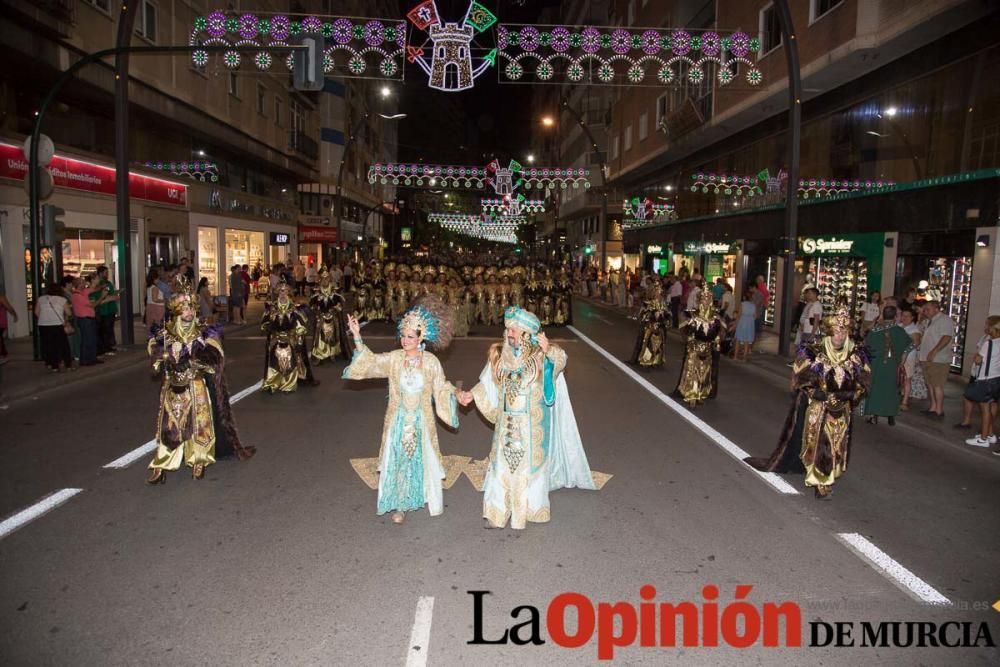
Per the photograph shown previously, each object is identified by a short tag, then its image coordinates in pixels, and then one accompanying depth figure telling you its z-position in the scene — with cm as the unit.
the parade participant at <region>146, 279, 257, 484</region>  658
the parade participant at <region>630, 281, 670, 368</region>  1340
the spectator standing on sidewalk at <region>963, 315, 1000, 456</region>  821
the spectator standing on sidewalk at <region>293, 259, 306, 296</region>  2278
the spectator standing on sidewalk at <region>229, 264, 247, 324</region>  2073
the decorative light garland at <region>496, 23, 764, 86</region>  1547
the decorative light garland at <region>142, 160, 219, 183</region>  2291
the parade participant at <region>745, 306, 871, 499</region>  634
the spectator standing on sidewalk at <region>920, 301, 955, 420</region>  964
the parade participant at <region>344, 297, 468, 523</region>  561
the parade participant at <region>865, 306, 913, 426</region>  934
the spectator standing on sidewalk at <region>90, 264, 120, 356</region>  1346
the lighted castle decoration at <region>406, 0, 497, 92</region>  1583
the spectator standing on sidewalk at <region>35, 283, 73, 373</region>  1192
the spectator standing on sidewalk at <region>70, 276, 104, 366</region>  1260
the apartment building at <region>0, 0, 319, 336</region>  1559
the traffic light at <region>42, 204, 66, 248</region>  1274
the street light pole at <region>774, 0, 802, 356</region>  1410
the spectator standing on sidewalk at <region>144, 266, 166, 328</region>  1498
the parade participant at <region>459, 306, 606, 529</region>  551
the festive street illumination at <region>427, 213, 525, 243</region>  7050
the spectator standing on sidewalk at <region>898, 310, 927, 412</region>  1012
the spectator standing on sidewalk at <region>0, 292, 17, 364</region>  1272
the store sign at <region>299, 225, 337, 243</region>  3900
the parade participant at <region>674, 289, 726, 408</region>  1041
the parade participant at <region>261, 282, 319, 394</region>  1088
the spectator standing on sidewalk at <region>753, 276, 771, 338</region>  1587
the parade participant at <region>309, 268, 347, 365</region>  1376
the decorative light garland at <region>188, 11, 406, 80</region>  1521
